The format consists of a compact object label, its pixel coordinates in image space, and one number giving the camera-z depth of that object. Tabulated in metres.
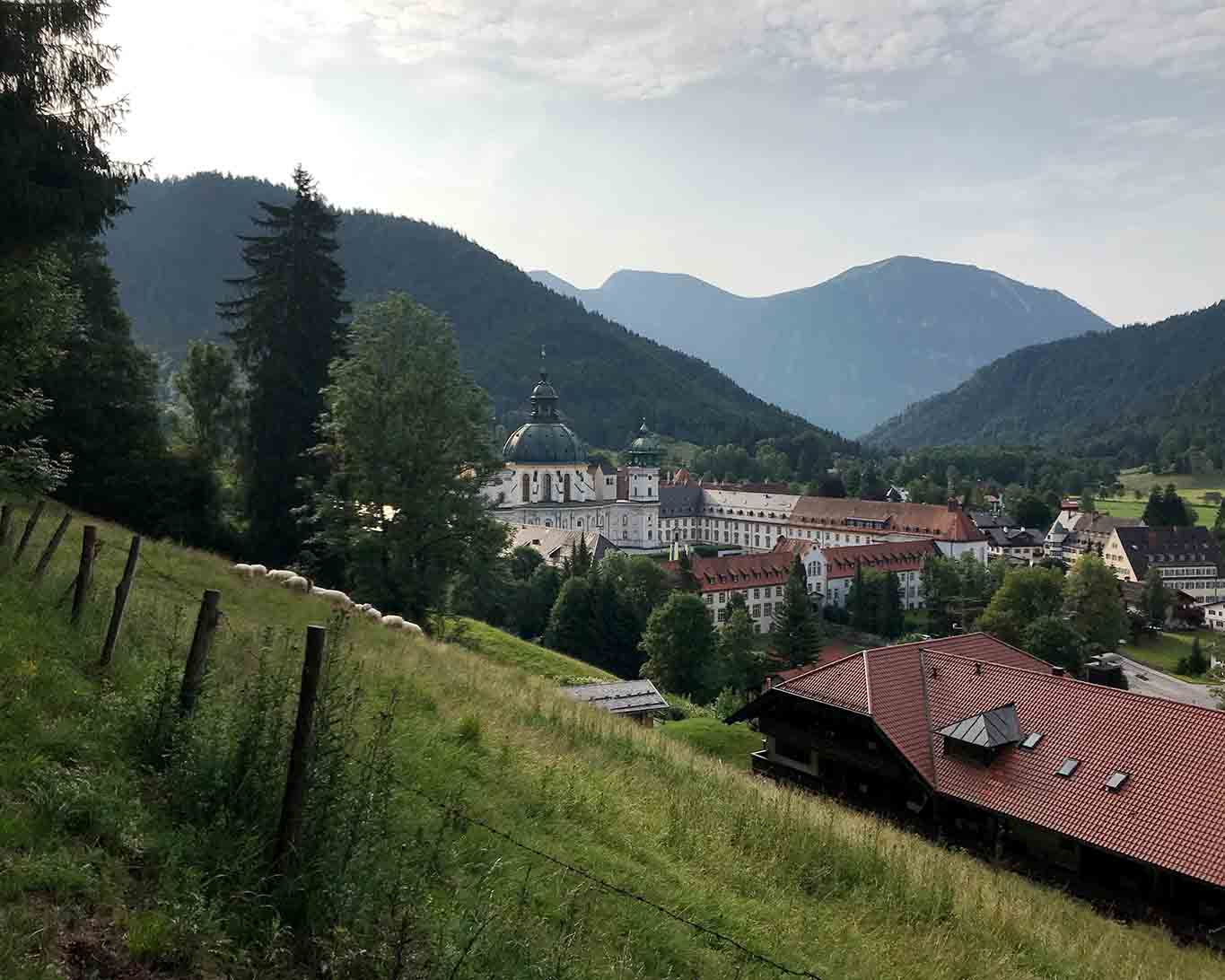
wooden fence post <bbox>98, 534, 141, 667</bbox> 8.92
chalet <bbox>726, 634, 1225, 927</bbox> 18.17
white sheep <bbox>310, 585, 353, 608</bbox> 20.14
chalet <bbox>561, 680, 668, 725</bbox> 31.33
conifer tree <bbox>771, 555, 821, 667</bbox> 63.69
